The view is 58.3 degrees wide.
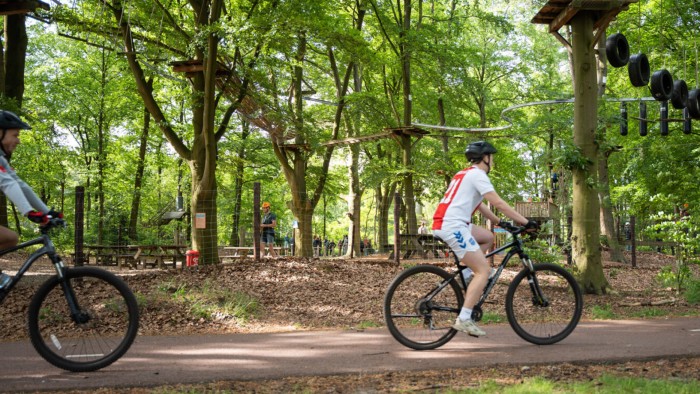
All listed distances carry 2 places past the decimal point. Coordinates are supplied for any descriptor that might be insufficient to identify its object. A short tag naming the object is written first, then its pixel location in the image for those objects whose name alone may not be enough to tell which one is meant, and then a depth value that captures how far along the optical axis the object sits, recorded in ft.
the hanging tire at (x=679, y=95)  42.57
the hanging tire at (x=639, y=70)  40.63
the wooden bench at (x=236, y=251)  70.07
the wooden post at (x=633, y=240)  68.11
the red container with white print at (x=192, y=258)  44.83
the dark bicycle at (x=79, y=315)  16.03
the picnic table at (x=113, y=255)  60.06
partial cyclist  14.93
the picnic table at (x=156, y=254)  58.90
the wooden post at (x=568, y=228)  53.09
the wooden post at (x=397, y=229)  48.60
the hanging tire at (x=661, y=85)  41.11
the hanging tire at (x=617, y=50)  38.45
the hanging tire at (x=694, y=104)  42.80
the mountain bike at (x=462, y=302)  19.25
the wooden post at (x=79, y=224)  34.04
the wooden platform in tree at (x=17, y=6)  34.58
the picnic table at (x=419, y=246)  63.67
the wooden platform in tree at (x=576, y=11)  35.76
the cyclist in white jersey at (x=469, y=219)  18.78
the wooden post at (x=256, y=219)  41.68
